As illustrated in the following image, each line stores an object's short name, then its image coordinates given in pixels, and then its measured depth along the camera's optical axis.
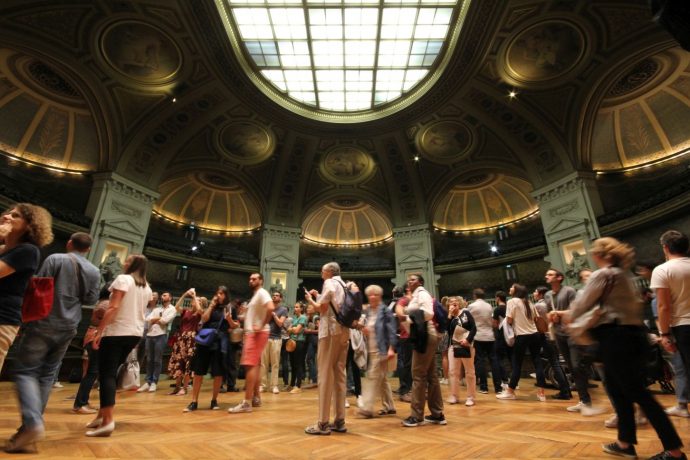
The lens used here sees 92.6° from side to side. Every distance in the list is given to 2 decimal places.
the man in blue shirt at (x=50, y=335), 2.14
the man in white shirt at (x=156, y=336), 5.83
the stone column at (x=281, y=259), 16.34
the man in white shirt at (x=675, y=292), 2.56
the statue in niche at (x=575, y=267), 11.77
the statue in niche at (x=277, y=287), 15.97
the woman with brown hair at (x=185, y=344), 5.19
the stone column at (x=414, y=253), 16.42
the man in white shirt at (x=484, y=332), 5.18
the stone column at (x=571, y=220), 12.19
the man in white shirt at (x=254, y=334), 3.82
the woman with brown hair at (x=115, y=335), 2.66
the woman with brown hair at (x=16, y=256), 2.04
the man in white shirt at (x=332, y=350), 2.94
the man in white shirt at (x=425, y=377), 3.24
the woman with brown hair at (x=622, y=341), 2.03
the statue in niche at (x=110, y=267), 11.91
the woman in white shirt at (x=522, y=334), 4.81
